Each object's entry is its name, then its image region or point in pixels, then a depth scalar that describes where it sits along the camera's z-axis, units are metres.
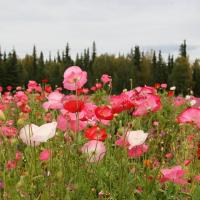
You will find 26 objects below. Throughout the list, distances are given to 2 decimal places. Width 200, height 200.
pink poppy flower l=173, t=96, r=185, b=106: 6.76
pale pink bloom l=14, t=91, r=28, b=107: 4.81
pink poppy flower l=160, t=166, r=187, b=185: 2.36
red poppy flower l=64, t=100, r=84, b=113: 2.24
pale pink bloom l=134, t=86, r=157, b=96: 2.67
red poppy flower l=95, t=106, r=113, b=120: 2.26
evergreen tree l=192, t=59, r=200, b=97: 63.22
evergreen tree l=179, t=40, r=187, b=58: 65.94
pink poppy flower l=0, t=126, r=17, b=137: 3.06
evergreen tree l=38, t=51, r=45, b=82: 65.79
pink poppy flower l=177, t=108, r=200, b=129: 2.32
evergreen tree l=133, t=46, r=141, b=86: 66.06
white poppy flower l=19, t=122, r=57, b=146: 2.14
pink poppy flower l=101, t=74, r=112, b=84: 5.40
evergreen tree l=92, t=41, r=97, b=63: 83.75
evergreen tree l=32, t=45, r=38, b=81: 66.90
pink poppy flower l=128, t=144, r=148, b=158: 2.49
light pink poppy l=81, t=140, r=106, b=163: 2.35
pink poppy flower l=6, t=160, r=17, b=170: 2.66
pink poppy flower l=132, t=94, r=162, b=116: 2.46
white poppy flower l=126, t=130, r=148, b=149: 2.25
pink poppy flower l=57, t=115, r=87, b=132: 2.44
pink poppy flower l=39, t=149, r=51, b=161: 2.48
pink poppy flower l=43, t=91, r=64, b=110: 2.59
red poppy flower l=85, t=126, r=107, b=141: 2.30
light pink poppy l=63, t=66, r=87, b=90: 2.54
